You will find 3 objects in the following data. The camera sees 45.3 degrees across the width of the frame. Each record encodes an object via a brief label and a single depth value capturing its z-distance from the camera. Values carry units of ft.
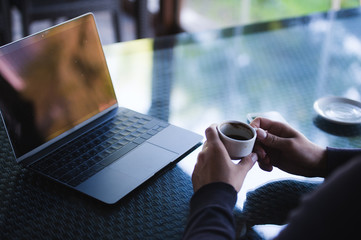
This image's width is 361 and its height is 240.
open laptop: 2.73
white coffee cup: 2.70
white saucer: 3.42
